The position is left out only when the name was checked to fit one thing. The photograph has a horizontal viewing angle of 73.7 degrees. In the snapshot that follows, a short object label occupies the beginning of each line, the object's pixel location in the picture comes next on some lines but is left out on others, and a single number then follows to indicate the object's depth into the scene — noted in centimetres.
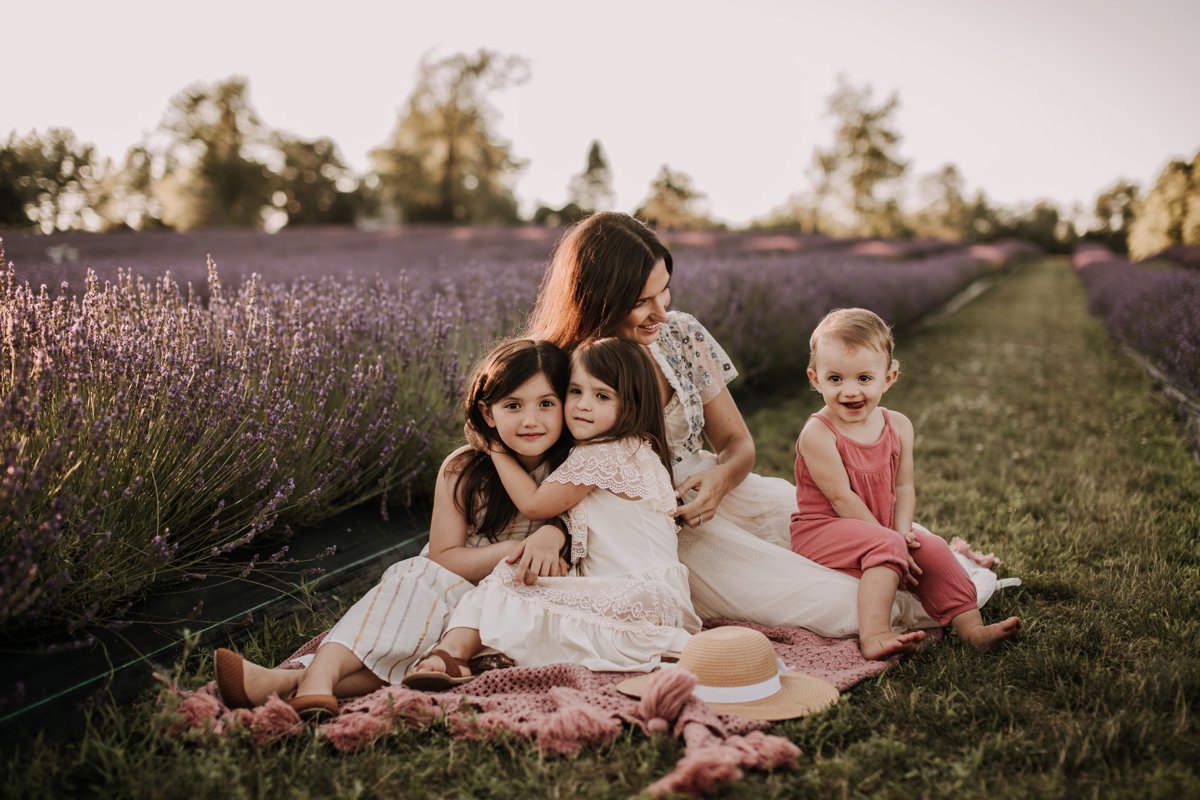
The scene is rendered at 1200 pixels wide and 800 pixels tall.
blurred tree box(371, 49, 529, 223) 3644
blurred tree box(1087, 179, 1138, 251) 4619
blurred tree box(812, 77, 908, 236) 3641
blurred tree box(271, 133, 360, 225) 4034
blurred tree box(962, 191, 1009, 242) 6644
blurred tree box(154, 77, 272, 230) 3459
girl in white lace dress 209
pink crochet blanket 164
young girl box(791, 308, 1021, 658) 228
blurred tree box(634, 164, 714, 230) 4716
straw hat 186
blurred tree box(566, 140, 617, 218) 6356
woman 244
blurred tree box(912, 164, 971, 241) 6153
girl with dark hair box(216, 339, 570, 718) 192
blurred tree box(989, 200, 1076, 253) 6506
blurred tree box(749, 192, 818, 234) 3841
